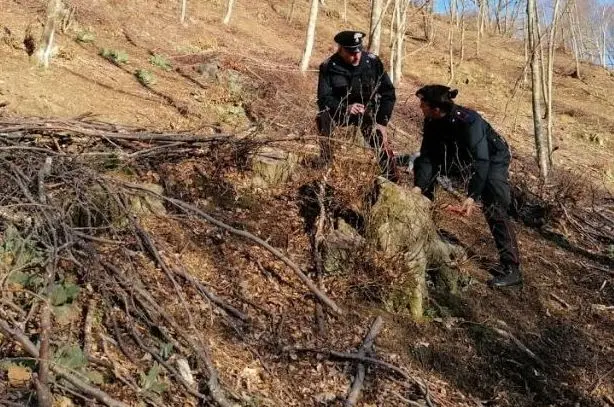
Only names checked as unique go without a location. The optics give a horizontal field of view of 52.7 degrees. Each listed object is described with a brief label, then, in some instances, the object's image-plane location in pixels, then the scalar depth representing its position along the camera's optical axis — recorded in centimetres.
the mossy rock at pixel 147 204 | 436
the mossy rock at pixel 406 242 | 424
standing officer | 519
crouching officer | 459
